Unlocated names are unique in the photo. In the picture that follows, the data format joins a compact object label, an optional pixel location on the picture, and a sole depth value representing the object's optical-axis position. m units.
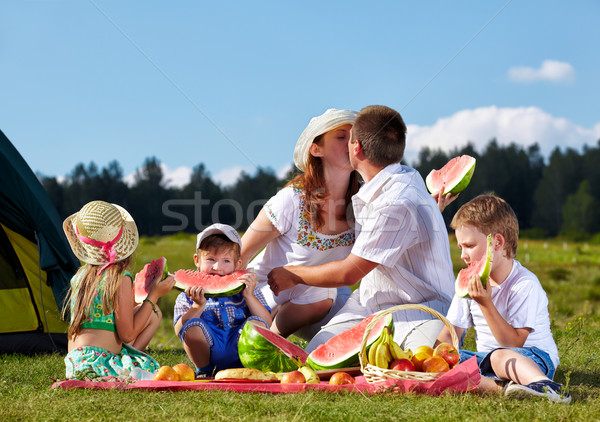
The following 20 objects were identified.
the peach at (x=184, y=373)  4.32
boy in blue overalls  4.83
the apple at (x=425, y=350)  4.04
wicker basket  3.78
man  4.54
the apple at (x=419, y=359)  3.98
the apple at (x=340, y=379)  4.02
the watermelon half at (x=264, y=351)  4.46
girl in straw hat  4.54
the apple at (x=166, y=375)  4.27
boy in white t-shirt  3.86
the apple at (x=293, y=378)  4.08
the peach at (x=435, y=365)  3.85
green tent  6.77
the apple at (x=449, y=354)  3.97
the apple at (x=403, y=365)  3.87
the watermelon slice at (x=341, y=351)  4.36
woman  5.32
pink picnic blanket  3.78
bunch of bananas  3.92
